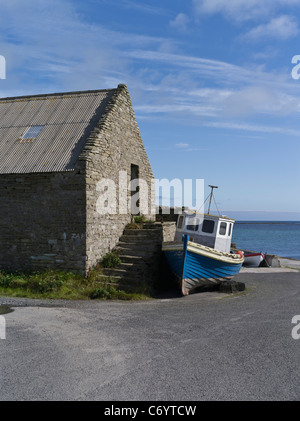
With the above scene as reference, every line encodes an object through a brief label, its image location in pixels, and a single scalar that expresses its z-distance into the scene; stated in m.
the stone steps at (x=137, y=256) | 14.01
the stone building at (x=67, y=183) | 13.86
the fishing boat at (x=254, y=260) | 27.23
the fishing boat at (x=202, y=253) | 13.64
